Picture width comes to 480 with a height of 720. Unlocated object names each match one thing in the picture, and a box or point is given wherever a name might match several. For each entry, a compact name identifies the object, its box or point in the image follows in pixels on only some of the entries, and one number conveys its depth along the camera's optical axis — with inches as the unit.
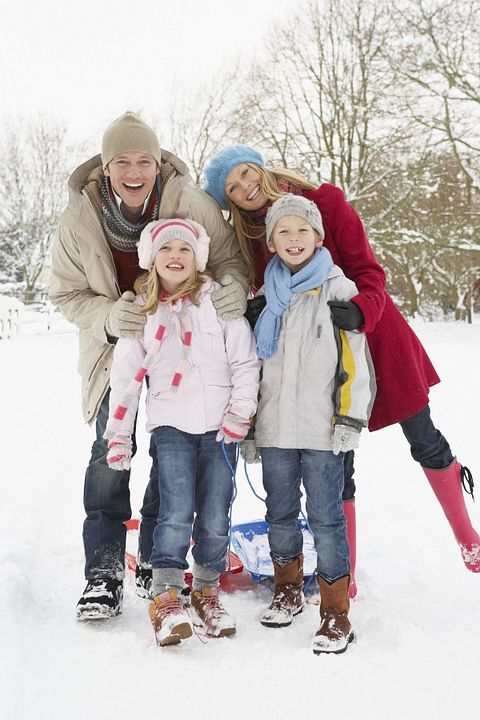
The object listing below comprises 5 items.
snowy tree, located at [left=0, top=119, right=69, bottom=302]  1212.5
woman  109.2
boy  99.7
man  106.7
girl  101.2
